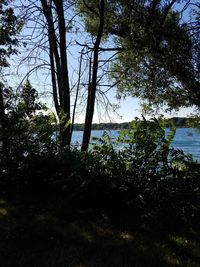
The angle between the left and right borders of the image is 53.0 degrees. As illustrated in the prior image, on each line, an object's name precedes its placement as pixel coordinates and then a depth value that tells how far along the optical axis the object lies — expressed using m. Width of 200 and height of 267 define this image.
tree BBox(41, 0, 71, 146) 5.37
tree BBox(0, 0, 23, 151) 5.26
